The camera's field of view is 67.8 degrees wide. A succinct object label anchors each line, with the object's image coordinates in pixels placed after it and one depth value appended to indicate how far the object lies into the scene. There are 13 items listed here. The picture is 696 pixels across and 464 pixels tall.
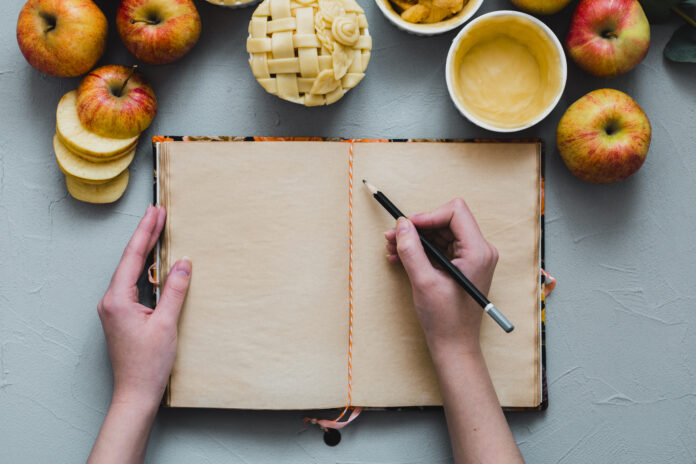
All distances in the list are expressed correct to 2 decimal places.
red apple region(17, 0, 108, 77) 0.65
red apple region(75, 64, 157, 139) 0.66
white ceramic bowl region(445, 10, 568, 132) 0.66
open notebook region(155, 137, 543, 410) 0.70
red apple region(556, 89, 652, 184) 0.66
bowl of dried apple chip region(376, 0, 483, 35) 0.66
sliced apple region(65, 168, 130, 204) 0.71
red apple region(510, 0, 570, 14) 0.67
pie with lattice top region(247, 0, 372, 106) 0.61
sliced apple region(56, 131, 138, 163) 0.68
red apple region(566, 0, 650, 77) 0.65
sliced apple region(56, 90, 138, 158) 0.67
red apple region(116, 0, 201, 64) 0.66
